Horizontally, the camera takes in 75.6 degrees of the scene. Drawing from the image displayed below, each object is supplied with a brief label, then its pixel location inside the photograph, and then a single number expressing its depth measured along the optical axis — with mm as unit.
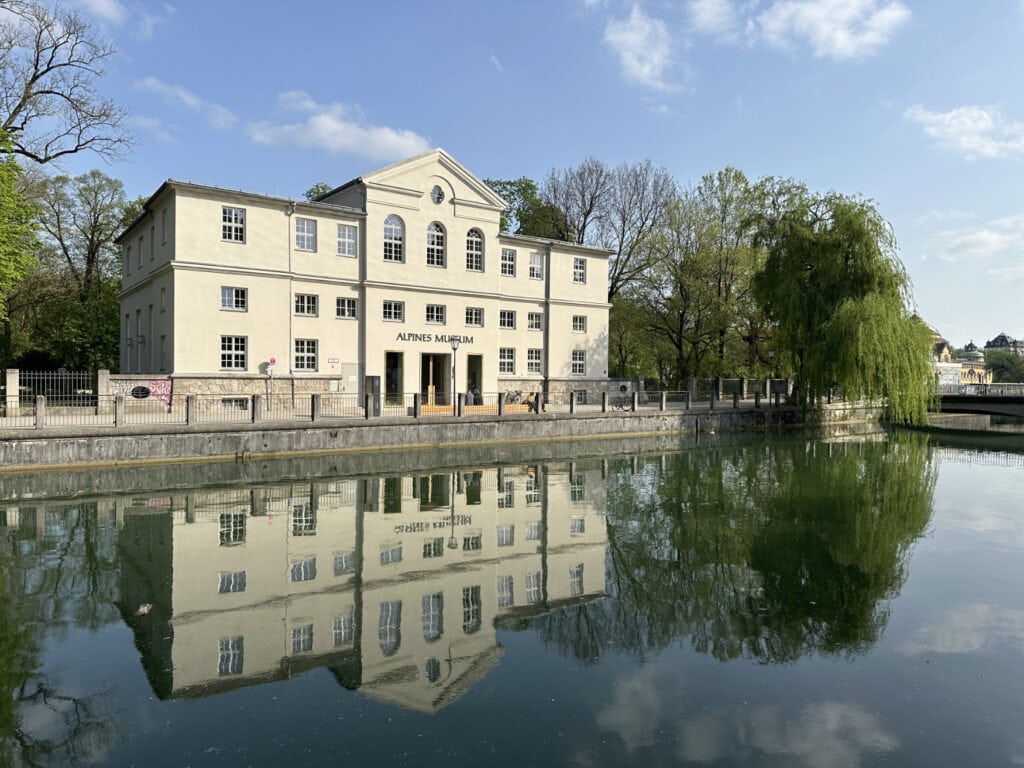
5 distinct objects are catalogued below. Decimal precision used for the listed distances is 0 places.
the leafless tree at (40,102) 26406
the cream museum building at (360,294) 26203
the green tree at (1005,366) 102812
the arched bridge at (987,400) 38906
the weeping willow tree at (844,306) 29156
